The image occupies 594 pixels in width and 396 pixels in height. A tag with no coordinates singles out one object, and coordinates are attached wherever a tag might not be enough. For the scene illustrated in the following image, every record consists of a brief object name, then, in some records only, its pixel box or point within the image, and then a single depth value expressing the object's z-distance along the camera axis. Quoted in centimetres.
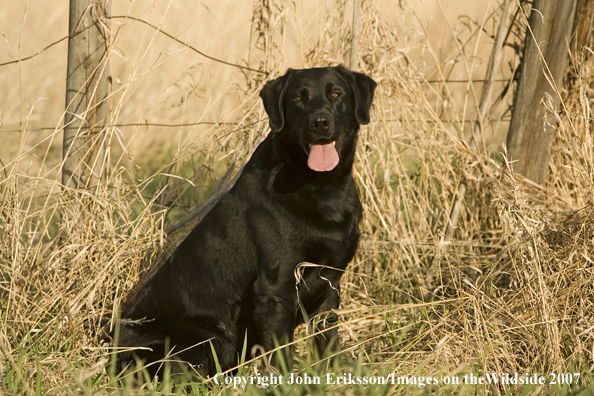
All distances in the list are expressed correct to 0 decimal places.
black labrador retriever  521
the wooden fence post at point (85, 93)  618
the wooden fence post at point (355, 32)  704
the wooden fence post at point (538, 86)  704
